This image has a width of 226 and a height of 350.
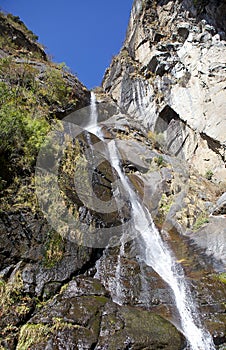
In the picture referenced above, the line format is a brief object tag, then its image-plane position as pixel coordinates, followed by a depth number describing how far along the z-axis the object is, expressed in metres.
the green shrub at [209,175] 15.46
